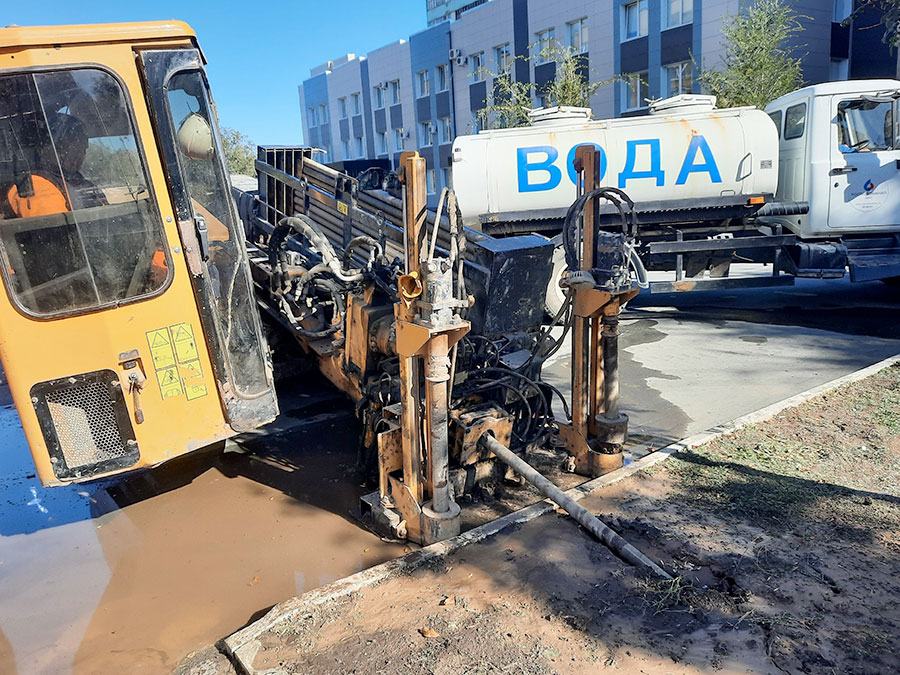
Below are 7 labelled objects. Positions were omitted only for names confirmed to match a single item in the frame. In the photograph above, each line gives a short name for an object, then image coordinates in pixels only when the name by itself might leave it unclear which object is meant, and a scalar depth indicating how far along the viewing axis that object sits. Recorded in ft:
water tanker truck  27.58
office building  55.11
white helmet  11.25
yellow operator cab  10.11
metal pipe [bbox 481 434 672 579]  10.30
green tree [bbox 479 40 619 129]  51.85
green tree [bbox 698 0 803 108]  42.65
